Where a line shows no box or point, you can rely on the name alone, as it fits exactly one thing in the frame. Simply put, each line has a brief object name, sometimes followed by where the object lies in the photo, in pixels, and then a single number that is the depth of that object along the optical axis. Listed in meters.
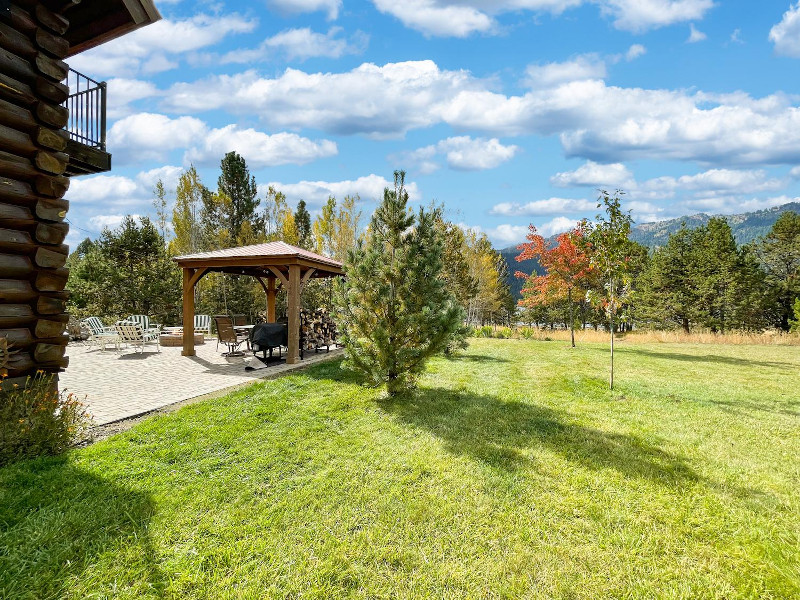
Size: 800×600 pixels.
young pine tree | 6.18
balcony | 5.94
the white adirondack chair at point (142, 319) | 15.48
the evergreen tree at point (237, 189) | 27.22
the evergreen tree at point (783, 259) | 27.77
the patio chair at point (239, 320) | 14.17
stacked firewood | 12.70
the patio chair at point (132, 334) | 12.07
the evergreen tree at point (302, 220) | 31.08
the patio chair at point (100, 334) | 12.30
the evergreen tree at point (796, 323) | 20.12
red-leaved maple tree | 14.73
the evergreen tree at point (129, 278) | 17.98
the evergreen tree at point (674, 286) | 27.72
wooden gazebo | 10.43
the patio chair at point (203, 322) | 17.41
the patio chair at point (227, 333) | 10.94
